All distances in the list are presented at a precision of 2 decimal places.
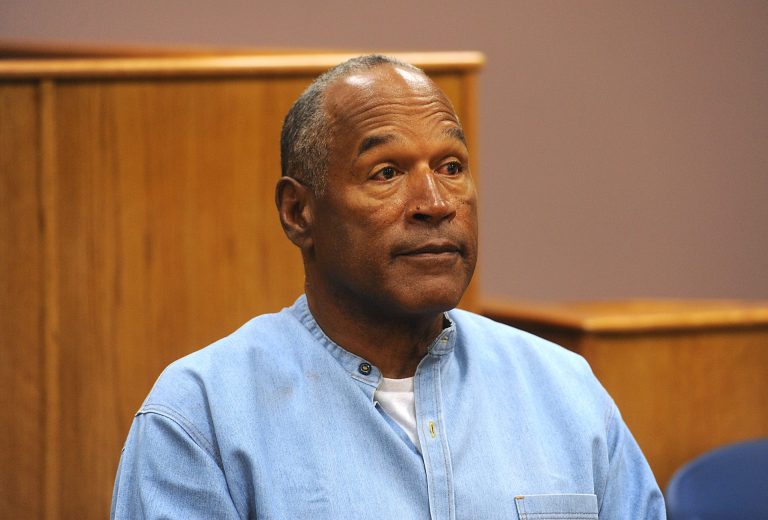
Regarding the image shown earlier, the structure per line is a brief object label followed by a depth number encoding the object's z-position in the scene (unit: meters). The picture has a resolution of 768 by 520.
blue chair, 6.35
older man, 5.78
